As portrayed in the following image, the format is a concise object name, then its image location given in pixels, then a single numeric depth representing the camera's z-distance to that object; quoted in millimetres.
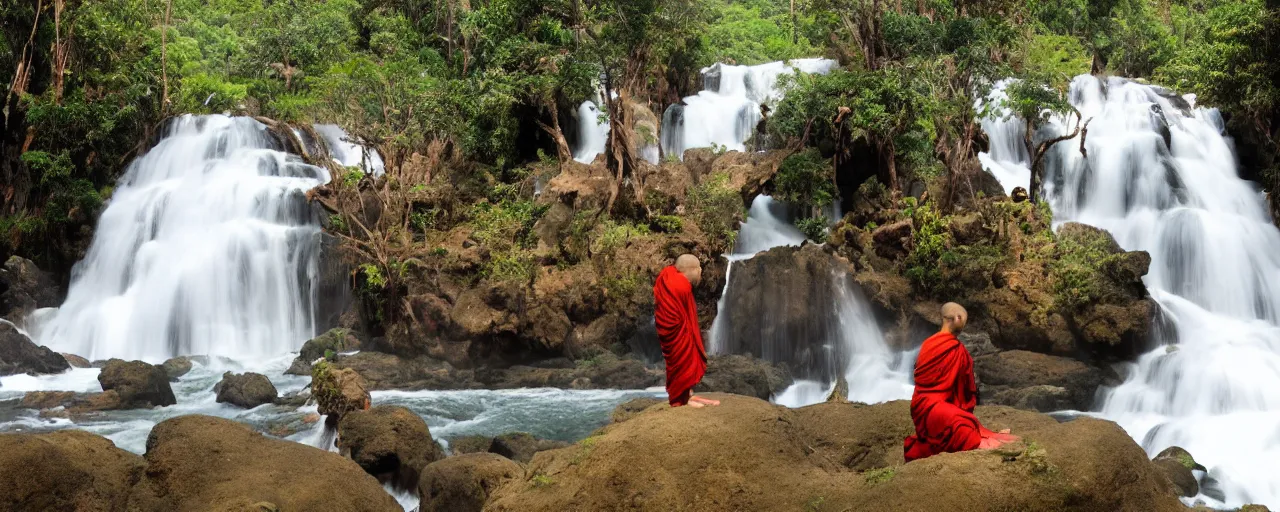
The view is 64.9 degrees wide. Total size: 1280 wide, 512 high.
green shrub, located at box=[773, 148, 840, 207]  24938
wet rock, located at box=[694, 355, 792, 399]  17422
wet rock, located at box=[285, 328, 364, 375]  20875
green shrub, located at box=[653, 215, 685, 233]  22011
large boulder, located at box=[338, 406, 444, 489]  12078
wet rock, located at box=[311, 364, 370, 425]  14539
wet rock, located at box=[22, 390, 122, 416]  17219
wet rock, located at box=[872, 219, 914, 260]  21573
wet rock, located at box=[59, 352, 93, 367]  21172
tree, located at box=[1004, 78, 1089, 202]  23625
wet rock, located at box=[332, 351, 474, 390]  19281
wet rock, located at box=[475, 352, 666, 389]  19109
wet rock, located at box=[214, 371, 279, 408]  17875
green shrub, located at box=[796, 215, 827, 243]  24734
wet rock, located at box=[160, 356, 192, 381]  20766
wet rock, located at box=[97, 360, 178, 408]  17531
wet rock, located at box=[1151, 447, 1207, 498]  12742
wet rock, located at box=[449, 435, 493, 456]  14195
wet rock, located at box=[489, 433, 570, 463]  13445
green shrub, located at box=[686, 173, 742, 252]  22312
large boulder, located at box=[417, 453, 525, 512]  9930
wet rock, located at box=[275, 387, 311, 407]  17734
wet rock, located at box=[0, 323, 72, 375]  19656
